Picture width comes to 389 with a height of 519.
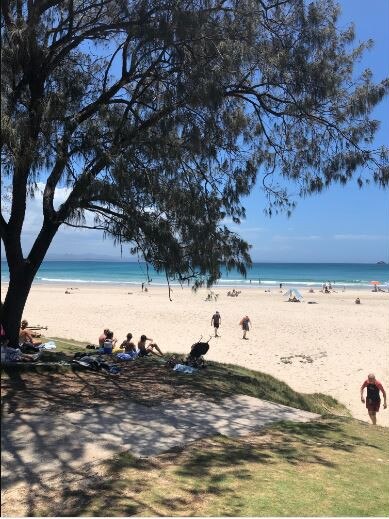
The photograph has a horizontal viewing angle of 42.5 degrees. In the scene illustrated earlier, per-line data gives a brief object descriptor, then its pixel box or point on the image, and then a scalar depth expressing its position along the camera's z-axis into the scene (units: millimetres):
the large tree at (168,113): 6137
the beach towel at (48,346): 10945
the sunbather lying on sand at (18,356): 7775
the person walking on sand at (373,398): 9498
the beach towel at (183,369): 9303
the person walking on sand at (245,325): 20219
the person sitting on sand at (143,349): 11361
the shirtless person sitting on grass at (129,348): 11250
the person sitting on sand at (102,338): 12625
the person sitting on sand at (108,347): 10961
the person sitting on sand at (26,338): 10472
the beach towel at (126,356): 10436
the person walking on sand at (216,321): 20172
